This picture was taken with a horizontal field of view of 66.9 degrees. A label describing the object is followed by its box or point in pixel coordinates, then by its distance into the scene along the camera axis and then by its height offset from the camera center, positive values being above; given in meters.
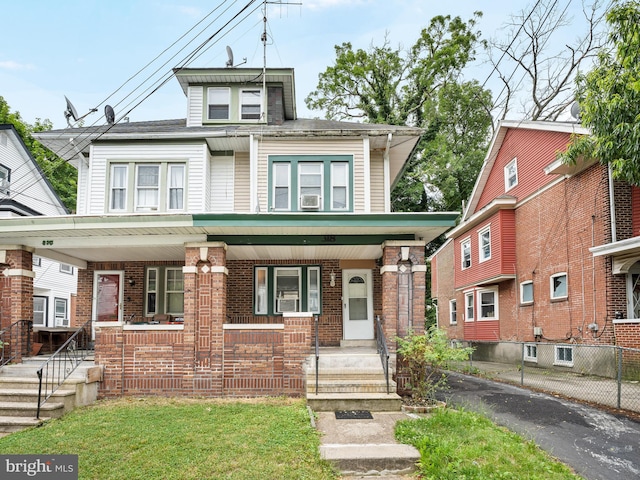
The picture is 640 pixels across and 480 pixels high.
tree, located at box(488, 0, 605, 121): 24.31 +11.44
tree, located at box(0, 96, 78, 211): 29.33 +8.00
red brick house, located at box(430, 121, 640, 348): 12.93 +1.27
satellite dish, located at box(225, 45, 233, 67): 15.15 +7.20
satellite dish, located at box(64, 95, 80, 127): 14.05 +5.10
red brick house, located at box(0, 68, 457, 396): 9.81 +1.04
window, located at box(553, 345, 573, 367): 14.30 -2.11
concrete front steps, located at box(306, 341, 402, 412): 8.41 -1.79
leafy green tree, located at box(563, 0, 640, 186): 9.91 +4.03
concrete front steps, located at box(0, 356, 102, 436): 7.88 -1.90
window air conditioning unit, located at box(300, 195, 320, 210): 12.44 +2.18
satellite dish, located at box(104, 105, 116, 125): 13.97 +5.03
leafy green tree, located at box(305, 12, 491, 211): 27.09 +11.38
